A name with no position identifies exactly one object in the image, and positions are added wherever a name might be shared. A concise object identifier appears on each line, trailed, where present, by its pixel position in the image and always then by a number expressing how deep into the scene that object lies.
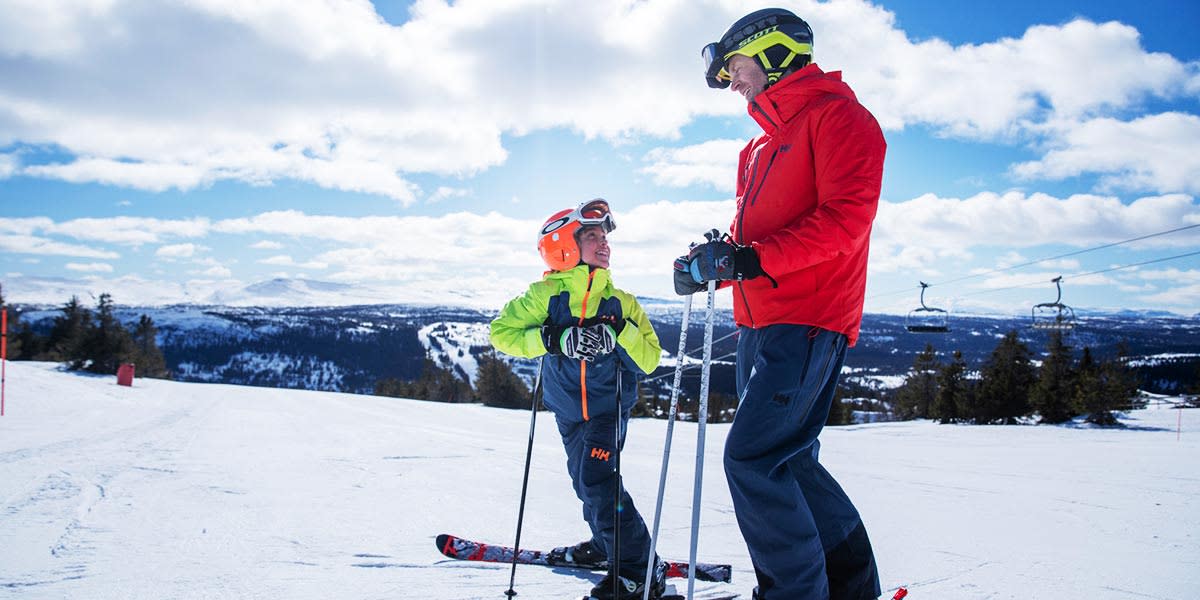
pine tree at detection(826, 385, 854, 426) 41.59
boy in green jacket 2.95
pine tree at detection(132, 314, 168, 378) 51.28
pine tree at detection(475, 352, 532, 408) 34.97
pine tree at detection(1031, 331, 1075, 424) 27.39
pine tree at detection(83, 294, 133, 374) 31.01
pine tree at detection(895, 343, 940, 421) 47.16
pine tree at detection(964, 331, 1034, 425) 31.47
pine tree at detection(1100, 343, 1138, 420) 23.59
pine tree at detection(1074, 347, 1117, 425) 23.75
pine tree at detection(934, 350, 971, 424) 34.88
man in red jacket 2.00
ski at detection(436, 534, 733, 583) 3.37
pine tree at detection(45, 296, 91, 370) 44.92
